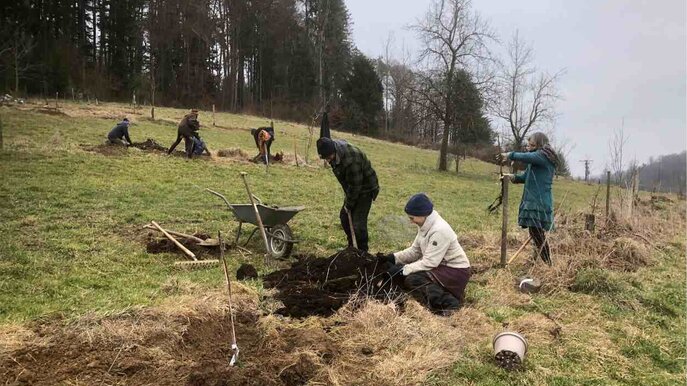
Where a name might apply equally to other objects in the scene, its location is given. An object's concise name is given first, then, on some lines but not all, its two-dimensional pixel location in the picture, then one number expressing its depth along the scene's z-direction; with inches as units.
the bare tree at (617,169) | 425.8
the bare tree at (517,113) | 1084.5
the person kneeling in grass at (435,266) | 176.6
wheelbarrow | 240.8
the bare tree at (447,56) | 936.3
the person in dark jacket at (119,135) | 568.4
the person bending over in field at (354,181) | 221.9
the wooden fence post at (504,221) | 231.5
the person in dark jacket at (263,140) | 570.6
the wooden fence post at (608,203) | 329.9
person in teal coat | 220.5
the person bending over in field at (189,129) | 544.6
